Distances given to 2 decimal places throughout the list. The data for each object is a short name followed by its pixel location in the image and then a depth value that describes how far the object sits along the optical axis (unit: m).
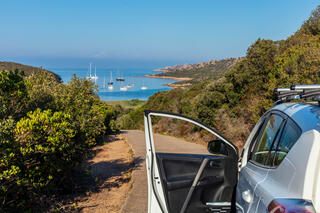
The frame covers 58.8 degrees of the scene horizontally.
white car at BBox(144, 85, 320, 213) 1.62
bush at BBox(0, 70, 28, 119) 4.78
